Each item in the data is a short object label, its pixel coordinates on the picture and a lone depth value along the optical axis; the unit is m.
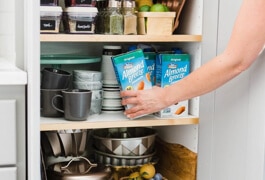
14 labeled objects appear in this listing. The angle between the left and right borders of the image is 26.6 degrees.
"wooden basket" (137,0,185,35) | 1.71
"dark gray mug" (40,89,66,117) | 1.65
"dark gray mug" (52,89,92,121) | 1.62
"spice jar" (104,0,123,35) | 1.69
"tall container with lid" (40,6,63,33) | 1.62
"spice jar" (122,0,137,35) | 1.70
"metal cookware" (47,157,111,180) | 1.70
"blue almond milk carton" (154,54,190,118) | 1.74
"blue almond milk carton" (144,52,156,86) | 1.80
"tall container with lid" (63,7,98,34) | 1.66
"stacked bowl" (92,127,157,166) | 1.82
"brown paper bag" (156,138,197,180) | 1.79
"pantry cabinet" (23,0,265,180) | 1.52
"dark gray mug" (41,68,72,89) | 1.66
